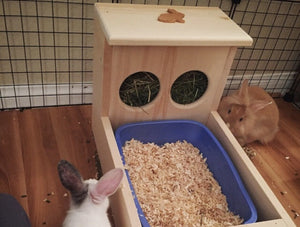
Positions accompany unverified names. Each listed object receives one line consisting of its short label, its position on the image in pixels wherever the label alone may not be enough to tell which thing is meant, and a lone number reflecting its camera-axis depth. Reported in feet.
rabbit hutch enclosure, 3.95
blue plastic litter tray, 4.26
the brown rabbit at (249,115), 5.84
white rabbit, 3.25
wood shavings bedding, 4.14
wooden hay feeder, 3.73
